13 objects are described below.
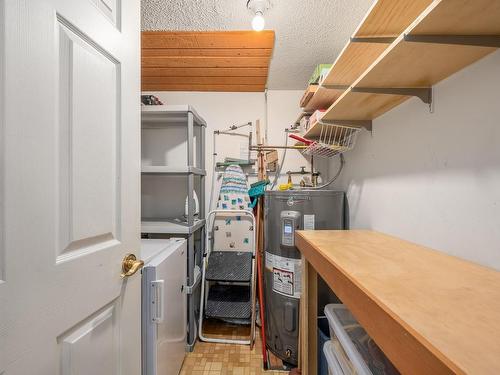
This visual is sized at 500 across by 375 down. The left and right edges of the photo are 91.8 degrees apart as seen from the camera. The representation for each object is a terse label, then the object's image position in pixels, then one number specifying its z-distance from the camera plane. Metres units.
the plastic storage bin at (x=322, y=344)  1.23
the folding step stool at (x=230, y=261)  1.89
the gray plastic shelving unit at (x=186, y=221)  1.75
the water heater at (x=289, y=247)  1.56
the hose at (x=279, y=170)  2.26
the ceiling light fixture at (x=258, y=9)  1.24
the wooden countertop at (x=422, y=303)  0.35
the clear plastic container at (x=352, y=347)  0.77
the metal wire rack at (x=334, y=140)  1.54
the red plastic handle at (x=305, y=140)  1.81
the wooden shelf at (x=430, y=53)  0.55
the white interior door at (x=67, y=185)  0.44
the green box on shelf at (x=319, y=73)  1.53
